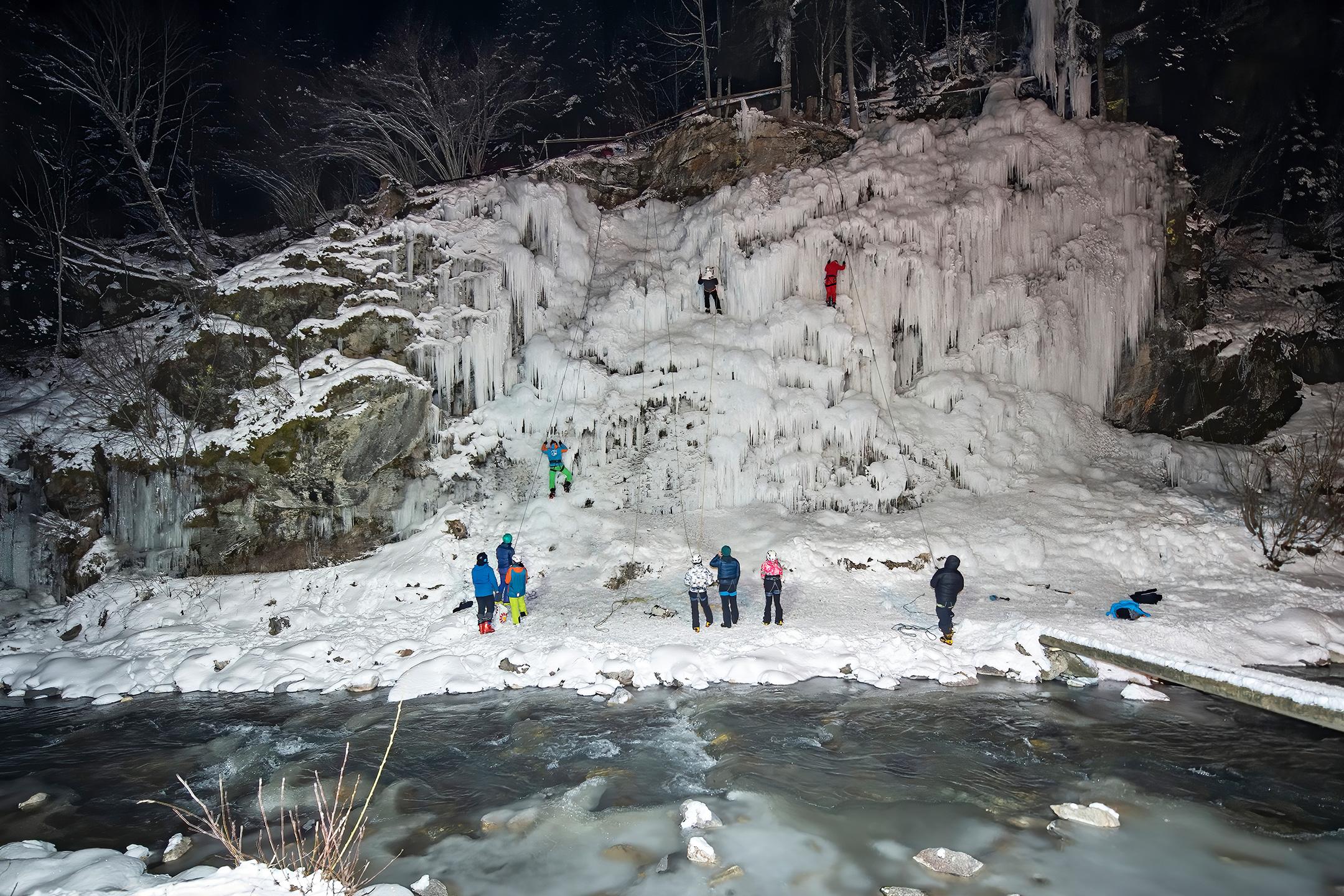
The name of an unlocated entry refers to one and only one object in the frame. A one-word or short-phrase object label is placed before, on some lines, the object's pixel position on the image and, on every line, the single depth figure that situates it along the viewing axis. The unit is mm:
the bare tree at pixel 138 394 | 14125
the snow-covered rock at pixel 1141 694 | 8508
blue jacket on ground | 10781
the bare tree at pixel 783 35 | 22125
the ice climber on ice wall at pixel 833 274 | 16438
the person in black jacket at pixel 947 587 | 10070
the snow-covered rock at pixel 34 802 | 7043
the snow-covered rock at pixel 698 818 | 6082
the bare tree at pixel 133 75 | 16078
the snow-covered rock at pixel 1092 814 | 5863
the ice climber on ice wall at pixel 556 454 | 15312
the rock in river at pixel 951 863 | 5246
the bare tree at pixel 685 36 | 28859
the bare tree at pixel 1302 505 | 12008
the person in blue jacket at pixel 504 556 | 11914
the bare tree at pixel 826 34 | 24062
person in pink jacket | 11117
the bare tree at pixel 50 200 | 18656
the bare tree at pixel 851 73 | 21469
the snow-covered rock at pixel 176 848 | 5836
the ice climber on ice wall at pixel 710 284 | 17094
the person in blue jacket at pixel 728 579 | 10969
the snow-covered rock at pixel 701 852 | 5555
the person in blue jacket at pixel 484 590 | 11367
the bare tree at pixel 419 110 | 21938
